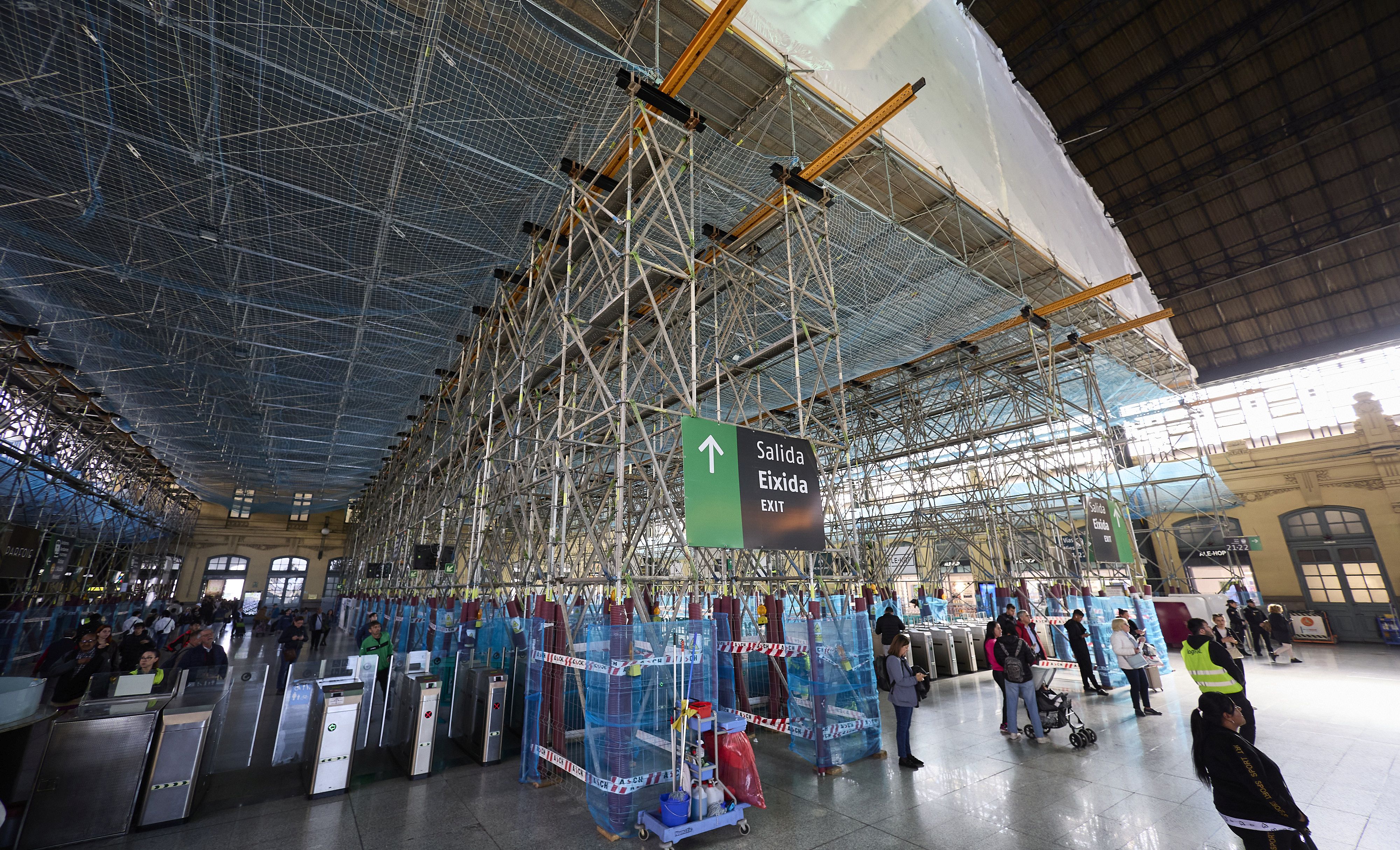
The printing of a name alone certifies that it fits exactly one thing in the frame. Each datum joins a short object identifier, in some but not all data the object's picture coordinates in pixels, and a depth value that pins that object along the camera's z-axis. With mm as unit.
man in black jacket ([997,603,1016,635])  8680
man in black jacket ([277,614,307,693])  10820
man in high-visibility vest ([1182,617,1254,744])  5598
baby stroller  7082
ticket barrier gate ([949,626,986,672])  12664
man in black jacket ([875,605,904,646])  10266
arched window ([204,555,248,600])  35156
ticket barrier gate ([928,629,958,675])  12250
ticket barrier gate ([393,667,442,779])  6051
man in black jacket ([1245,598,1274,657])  13797
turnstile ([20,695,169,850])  4496
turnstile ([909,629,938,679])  12156
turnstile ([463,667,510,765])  6594
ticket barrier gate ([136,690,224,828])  4887
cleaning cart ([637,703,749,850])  4336
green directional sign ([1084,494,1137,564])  11398
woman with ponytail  3043
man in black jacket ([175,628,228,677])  7562
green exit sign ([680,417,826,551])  4973
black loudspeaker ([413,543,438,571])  11375
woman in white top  8453
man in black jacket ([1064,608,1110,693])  9852
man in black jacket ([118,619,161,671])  7934
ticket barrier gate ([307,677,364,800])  5539
